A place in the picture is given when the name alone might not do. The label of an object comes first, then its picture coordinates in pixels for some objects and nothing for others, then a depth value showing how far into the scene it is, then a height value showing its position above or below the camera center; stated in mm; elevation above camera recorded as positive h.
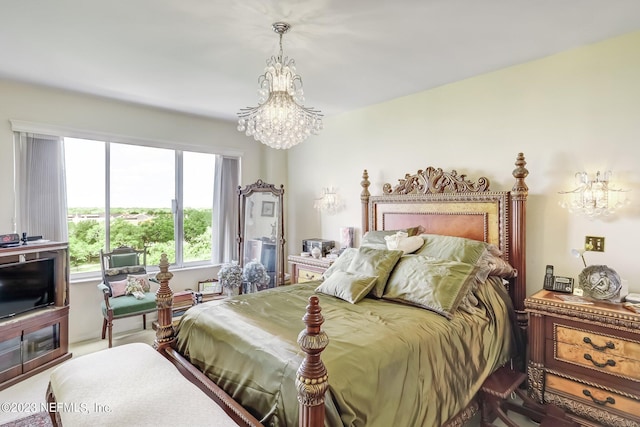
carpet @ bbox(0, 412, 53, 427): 2238 -1461
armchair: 3355 -821
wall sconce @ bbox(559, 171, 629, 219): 2383 +102
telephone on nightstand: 2452 -547
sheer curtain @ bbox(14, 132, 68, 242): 3318 +260
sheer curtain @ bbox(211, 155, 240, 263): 4715 -11
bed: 1405 -660
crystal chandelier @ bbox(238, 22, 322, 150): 2268 +701
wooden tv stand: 2725 -1068
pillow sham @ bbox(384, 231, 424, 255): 2887 -283
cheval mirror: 4512 -220
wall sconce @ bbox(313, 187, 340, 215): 4352 +135
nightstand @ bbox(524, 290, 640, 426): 1979 -962
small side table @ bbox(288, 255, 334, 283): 3814 -689
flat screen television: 2805 -674
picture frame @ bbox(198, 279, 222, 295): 4363 -1029
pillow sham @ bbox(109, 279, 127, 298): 3539 -831
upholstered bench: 1384 -862
